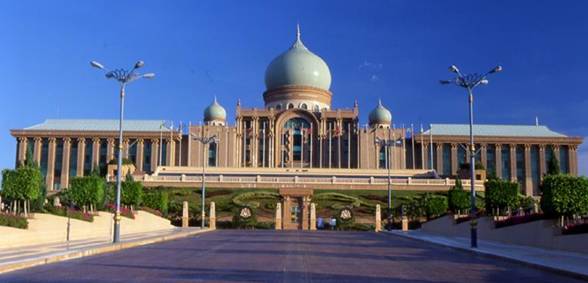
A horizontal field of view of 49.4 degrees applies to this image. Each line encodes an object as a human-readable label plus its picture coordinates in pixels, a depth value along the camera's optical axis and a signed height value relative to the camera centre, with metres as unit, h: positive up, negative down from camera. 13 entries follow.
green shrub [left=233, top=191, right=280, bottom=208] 73.26 -1.21
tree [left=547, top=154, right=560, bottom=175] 73.81 +2.57
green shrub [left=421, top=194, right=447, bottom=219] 59.75 -1.77
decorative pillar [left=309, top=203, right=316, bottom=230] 63.56 -3.18
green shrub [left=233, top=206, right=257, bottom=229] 62.41 -3.41
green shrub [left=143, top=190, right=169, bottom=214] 61.84 -1.41
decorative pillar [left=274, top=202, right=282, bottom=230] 62.53 -3.05
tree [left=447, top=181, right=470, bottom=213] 50.06 -0.98
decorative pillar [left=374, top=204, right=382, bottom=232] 60.79 -3.23
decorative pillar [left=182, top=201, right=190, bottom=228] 60.69 -2.89
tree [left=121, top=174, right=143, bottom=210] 52.72 -0.55
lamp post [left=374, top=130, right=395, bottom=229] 57.41 +6.13
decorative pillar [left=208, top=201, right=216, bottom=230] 61.51 -3.02
